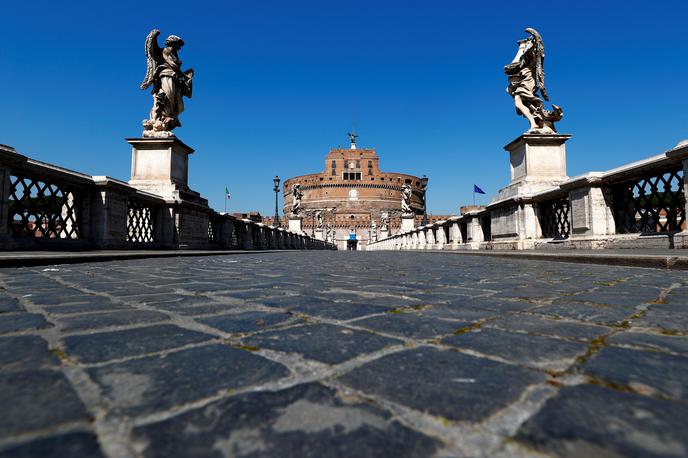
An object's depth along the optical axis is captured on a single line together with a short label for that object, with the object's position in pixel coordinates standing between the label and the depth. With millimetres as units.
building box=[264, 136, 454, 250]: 93188
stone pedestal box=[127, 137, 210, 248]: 11328
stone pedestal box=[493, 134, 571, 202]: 10547
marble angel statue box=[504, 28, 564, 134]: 11094
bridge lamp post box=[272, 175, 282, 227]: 30259
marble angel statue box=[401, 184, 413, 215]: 36750
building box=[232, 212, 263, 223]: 70200
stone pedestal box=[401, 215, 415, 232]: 38000
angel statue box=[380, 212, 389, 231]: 76319
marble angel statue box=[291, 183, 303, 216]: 37125
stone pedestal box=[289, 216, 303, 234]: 38462
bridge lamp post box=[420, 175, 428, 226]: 27528
